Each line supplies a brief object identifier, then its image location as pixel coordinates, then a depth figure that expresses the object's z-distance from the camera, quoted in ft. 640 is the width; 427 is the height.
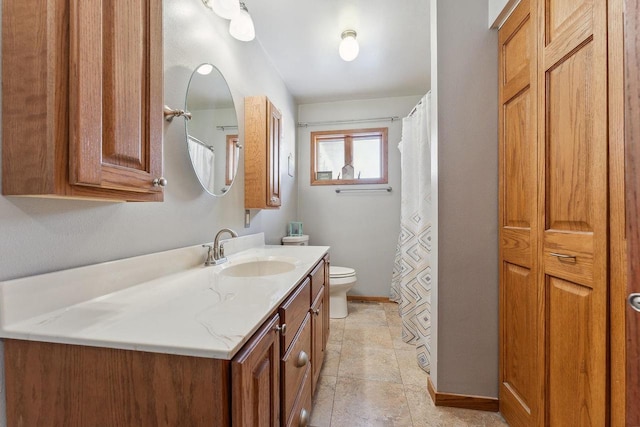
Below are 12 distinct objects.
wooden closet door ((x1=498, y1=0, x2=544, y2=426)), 3.55
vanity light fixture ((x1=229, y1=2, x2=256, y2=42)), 4.65
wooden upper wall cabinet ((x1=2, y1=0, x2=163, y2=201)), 1.68
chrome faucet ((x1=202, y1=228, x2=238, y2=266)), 4.11
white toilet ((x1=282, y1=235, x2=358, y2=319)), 8.03
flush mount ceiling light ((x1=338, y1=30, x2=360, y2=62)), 6.48
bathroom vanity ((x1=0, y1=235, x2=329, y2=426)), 1.64
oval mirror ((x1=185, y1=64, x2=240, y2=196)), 4.22
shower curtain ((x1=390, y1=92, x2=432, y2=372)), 6.14
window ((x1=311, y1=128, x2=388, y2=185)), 10.23
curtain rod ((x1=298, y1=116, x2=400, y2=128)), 10.06
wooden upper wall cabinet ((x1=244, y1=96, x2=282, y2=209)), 5.97
